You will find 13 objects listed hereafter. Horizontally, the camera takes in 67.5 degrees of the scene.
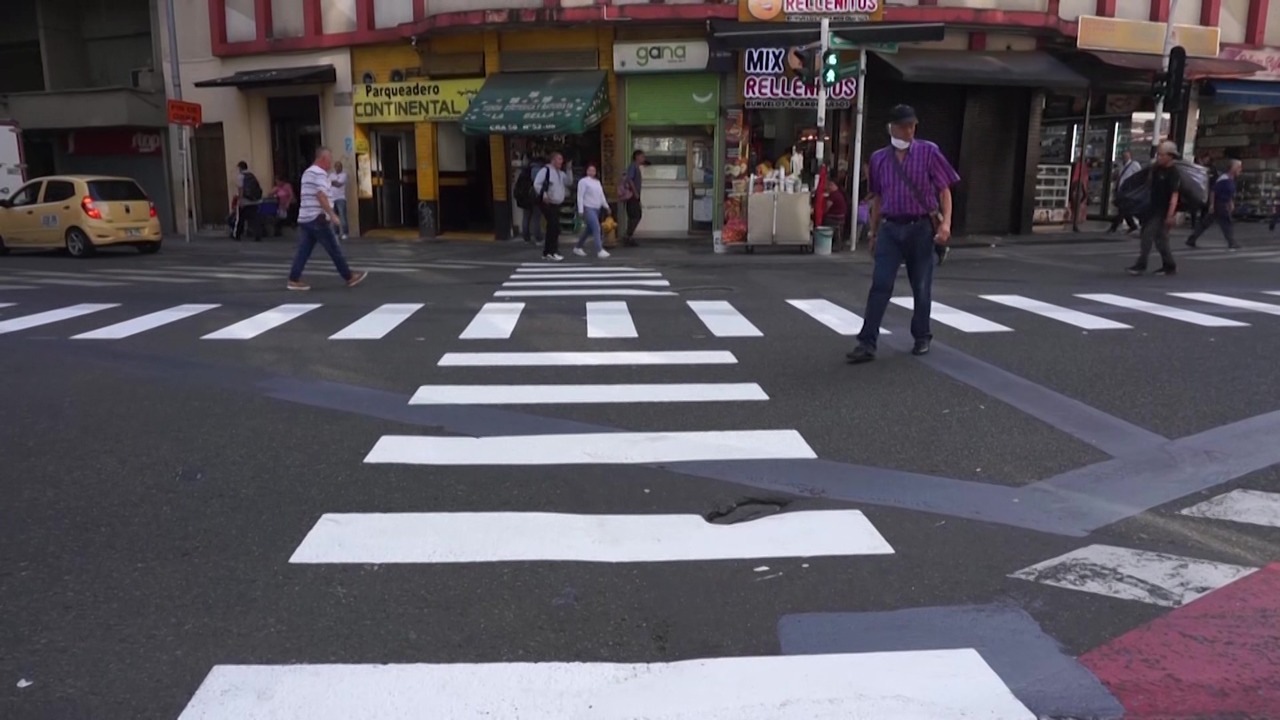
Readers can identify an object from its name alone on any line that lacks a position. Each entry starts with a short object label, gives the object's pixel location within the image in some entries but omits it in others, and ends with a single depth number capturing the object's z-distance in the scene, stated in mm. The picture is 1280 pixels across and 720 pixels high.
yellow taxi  19438
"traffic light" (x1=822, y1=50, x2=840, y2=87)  17172
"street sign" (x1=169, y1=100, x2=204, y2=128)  22016
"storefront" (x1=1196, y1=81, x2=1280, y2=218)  25484
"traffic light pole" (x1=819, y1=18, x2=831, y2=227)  17406
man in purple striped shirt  8055
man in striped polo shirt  12859
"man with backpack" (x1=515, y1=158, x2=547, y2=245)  20344
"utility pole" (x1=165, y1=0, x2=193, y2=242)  23297
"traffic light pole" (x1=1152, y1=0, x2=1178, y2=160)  18906
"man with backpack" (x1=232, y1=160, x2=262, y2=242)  24783
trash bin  18812
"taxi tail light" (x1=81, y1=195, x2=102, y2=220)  19328
